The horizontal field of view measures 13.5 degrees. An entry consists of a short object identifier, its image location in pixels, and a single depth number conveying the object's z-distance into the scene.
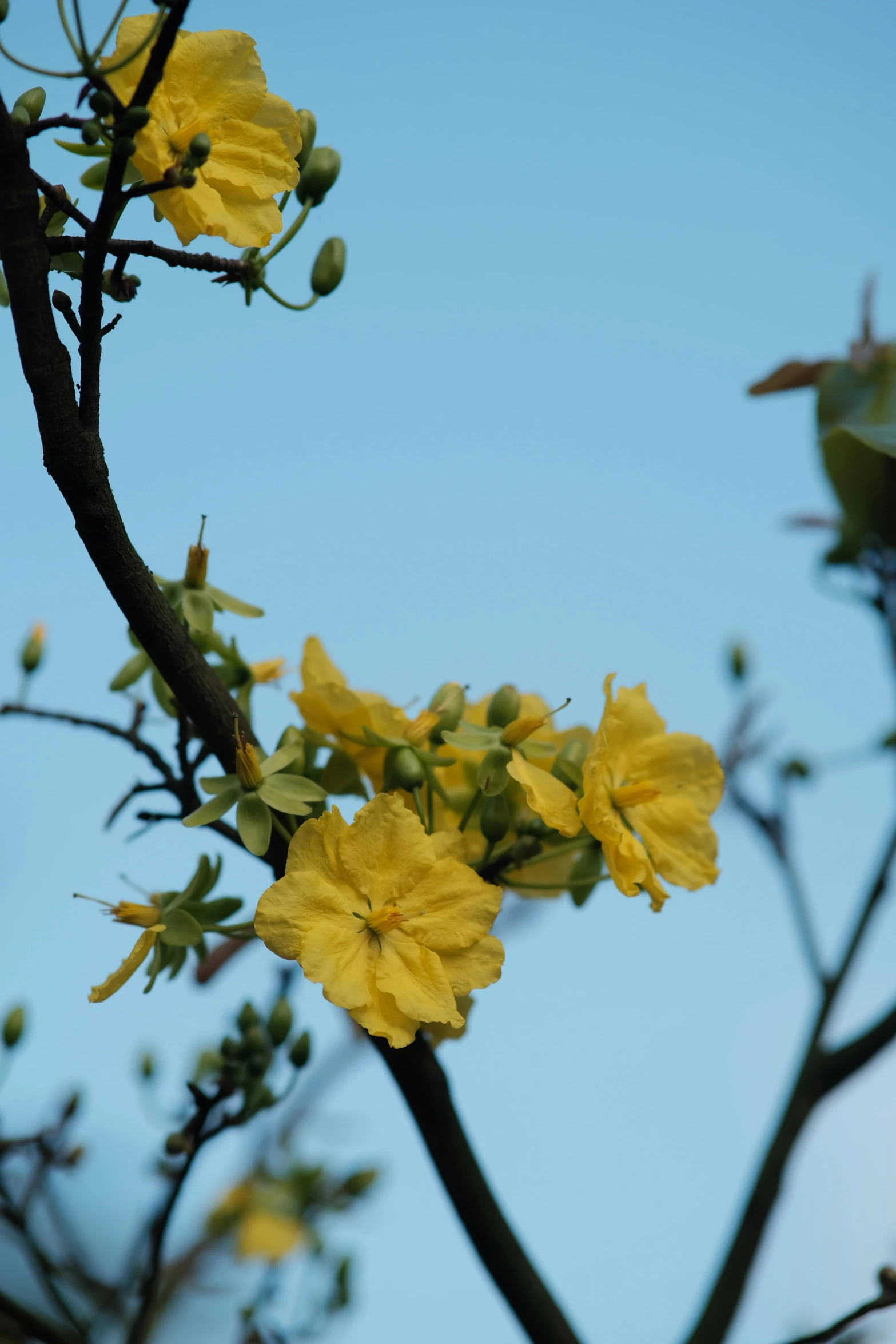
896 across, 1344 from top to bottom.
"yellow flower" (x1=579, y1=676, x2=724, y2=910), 0.70
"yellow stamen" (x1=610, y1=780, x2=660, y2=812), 0.70
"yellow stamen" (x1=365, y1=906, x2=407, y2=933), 0.67
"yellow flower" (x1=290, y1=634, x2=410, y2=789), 0.69
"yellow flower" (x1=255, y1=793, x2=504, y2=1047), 0.66
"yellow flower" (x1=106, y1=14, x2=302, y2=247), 0.65
